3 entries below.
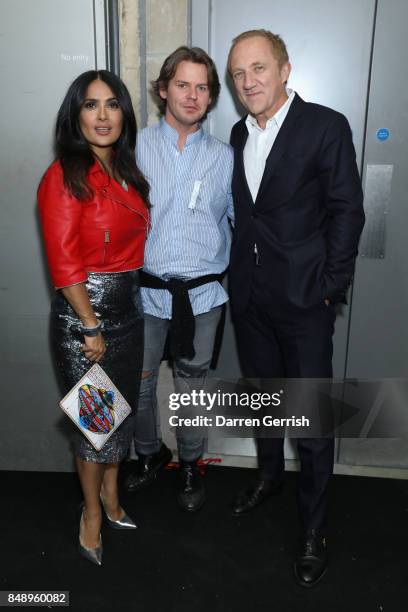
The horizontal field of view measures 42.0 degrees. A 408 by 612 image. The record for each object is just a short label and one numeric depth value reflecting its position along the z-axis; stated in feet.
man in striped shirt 6.29
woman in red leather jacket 5.44
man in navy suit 5.87
